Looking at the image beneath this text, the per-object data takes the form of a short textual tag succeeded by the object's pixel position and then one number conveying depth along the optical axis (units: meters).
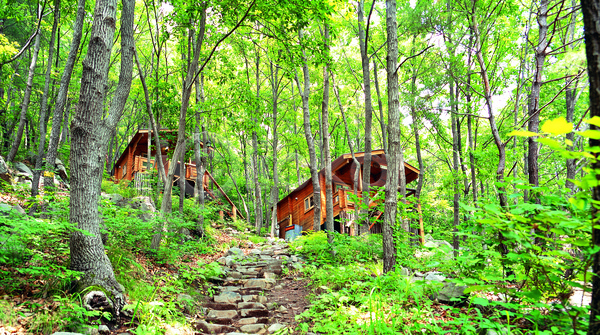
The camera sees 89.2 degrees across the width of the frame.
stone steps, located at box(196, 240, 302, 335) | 4.54
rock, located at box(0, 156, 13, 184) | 9.39
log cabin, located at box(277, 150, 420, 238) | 17.94
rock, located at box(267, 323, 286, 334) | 4.45
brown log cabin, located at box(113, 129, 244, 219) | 19.03
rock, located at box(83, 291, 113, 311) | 3.56
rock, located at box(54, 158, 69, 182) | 12.49
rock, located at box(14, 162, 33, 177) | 12.07
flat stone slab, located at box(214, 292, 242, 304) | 5.74
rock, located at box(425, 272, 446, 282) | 5.39
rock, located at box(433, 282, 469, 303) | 4.42
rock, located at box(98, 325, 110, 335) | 3.43
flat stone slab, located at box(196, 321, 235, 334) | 4.36
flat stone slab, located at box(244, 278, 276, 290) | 6.90
